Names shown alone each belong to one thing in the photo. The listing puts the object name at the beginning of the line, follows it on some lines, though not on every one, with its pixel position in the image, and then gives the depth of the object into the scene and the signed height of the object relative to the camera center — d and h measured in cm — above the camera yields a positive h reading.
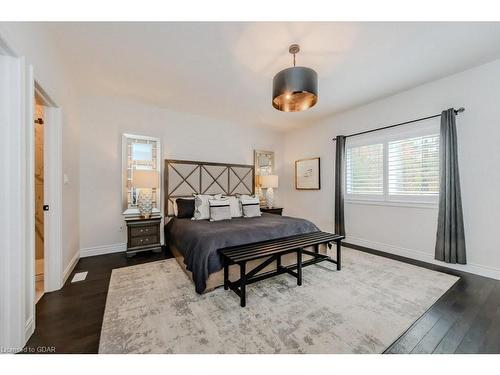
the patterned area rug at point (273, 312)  149 -117
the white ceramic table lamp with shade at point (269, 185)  500 +2
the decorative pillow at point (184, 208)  358 -40
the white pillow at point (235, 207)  365 -39
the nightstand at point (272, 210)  487 -59
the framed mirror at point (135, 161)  369 +49
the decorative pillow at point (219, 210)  330 -40
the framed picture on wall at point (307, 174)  475 +29
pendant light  196 +104
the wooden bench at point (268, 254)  204 -74
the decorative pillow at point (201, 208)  341 -38
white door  136 -11
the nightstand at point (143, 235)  327 -83
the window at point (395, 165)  307 +36
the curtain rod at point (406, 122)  274 +104
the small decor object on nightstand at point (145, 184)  339 +4
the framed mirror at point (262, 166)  521 +55
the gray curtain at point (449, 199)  272 -19
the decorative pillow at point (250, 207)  371 -39
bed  222 -57
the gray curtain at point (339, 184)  409 +4
